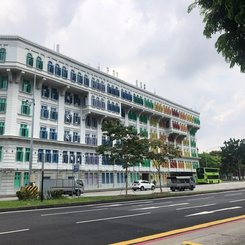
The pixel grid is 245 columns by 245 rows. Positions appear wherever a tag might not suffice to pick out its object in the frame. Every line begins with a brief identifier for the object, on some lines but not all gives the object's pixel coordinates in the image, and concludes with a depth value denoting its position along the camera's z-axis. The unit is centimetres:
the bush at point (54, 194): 1963
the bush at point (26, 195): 1878
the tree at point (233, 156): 7699
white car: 3651
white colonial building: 2960
